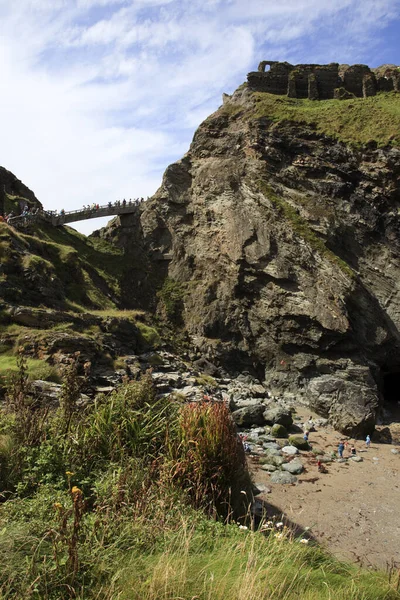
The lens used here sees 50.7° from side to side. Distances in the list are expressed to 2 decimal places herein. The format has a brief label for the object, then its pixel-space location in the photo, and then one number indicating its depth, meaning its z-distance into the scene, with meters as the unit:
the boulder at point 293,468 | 18.72
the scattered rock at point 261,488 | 15.77
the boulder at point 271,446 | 21.64
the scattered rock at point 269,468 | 18.68
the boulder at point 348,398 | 26.89
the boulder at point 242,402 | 27.32
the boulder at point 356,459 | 21.45
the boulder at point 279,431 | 23.81
